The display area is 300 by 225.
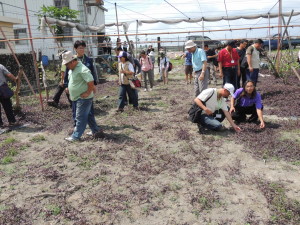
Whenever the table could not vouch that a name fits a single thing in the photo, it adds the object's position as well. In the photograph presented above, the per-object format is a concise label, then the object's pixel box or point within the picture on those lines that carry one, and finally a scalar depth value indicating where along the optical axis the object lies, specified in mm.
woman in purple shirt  5520
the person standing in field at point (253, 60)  7652
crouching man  5242
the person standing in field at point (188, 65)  11337
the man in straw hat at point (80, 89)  4805
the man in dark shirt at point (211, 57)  11536
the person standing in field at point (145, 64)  10391
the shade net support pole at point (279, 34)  10784
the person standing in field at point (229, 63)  7566
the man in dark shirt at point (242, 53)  8180
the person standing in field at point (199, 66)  6568
